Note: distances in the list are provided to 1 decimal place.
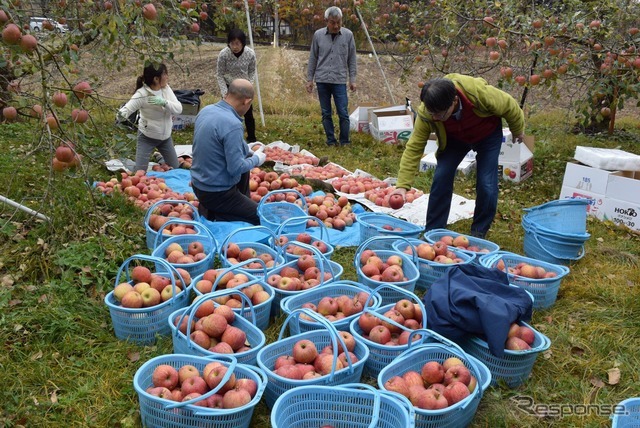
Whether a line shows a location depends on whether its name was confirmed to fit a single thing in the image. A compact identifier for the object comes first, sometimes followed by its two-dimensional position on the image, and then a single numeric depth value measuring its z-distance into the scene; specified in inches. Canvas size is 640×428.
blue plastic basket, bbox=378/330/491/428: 91.0
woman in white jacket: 233.5
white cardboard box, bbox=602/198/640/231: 199.0
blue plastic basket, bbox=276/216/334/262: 152.7
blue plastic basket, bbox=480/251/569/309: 138.6
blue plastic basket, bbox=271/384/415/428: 86.7
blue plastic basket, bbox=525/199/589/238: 172.9
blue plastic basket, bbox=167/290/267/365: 105.3
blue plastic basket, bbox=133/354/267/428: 87.1
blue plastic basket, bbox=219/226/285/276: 144.3
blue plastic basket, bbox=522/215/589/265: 165.3
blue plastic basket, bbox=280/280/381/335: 117.3
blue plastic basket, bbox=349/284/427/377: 107.7
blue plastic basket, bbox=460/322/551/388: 107.0
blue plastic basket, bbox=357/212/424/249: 169.9
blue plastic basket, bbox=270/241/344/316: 131.7
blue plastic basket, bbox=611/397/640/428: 84.4
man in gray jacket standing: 315.9
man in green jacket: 160.4
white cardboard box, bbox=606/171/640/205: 198.2
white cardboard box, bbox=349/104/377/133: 366.3
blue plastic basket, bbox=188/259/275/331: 121.6
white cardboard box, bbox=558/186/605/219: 210.4
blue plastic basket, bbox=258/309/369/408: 96.4
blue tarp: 172.1
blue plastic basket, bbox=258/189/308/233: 193.6
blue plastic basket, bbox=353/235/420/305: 135.8
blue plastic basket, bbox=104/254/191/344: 119.0
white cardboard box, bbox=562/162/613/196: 206.7
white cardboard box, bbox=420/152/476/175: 271.7
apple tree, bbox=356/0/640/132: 220.2
